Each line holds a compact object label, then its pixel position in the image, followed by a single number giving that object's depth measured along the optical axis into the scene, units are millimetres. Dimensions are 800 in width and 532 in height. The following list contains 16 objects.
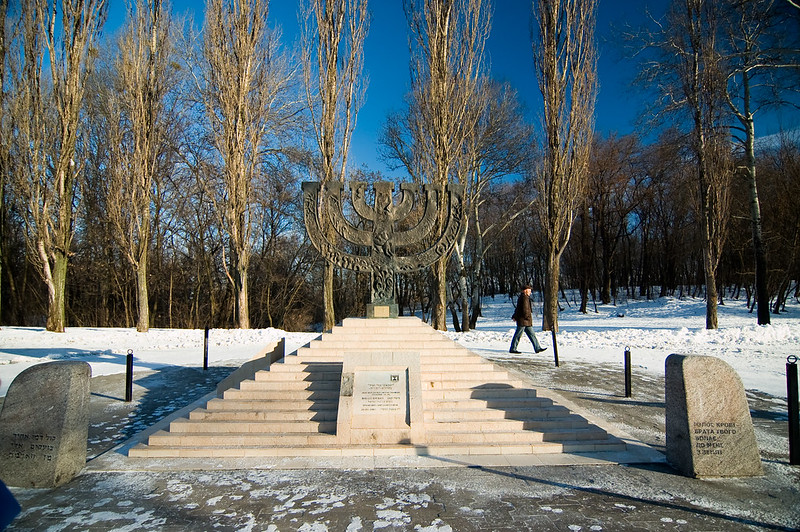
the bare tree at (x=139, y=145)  16094
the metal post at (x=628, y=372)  7008
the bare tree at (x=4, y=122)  15328
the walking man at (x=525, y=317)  10414
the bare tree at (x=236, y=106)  16422
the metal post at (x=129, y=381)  6961
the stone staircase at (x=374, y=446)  4703
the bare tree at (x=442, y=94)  14953
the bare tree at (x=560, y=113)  14938
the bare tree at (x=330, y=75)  15984
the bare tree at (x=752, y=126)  12672
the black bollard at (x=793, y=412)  4258
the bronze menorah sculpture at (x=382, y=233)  7371
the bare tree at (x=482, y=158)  18406
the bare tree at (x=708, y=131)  14867
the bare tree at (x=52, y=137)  14594
